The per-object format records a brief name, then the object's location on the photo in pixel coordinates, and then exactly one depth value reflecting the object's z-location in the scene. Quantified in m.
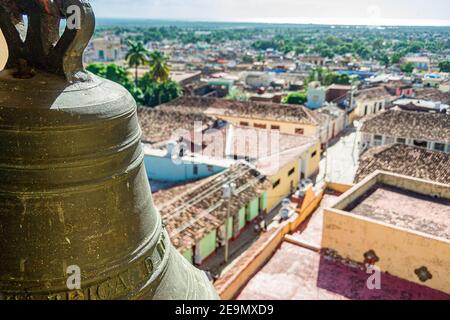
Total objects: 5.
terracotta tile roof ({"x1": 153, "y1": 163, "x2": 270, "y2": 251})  13.94
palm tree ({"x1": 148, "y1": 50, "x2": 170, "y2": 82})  42.12
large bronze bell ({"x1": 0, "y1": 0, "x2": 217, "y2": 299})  1.95
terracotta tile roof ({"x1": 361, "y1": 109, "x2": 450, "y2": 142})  27.89
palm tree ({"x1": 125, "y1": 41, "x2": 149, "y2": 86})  43.32
